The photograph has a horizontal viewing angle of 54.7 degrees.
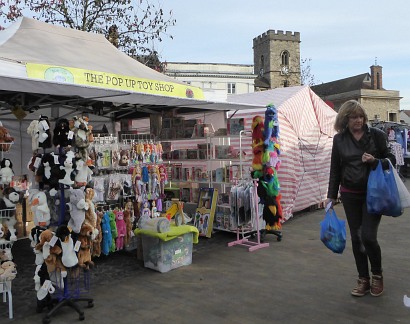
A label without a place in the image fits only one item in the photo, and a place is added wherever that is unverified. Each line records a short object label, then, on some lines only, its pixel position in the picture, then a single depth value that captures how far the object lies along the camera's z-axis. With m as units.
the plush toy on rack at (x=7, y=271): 3.71
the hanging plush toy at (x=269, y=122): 6.02
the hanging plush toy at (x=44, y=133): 3.82
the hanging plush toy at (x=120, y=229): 5.36
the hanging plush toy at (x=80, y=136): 4.00
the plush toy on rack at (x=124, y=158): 5.43
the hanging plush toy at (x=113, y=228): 5.28
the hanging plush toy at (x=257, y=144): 6.05
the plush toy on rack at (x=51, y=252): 3.61
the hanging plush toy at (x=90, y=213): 3.95
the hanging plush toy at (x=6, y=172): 3.87
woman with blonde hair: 3.65
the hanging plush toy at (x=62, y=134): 3.80
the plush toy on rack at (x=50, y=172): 3.69
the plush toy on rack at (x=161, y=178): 5.98
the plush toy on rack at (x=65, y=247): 3.64
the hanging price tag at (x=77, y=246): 3.72
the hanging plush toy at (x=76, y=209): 3.70
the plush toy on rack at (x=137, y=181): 5.61
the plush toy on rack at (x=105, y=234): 5.16
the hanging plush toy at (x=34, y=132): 3.88
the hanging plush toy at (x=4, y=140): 4.05
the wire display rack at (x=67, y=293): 3.65
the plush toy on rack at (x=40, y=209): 3.66
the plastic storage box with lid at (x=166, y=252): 4.97
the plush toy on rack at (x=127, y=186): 5.48
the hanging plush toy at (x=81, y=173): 3.87
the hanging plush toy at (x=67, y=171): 3.70
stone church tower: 54.77
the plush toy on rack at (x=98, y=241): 4.98
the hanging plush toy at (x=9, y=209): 3.92
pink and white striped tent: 7.86
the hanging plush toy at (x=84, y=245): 3.84
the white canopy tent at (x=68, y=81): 4.24
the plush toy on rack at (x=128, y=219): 5.49
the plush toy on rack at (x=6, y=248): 3.81
